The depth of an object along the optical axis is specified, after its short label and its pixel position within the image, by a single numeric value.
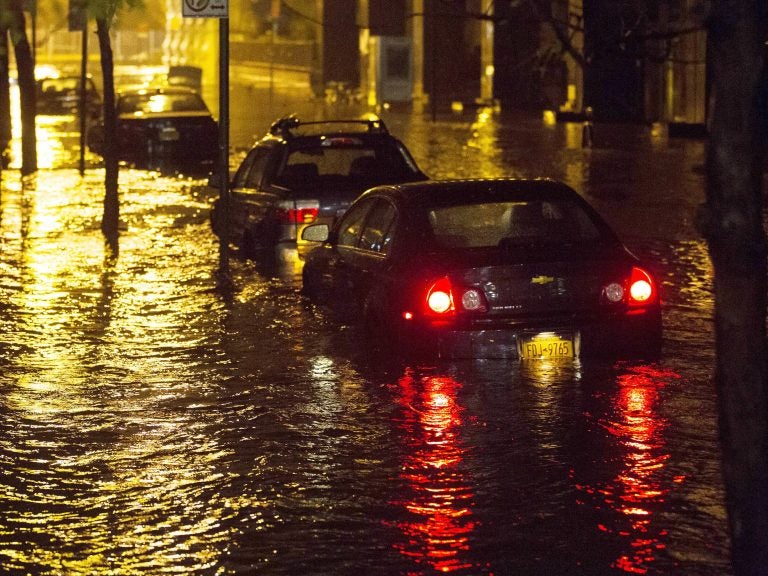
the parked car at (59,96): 50.12
